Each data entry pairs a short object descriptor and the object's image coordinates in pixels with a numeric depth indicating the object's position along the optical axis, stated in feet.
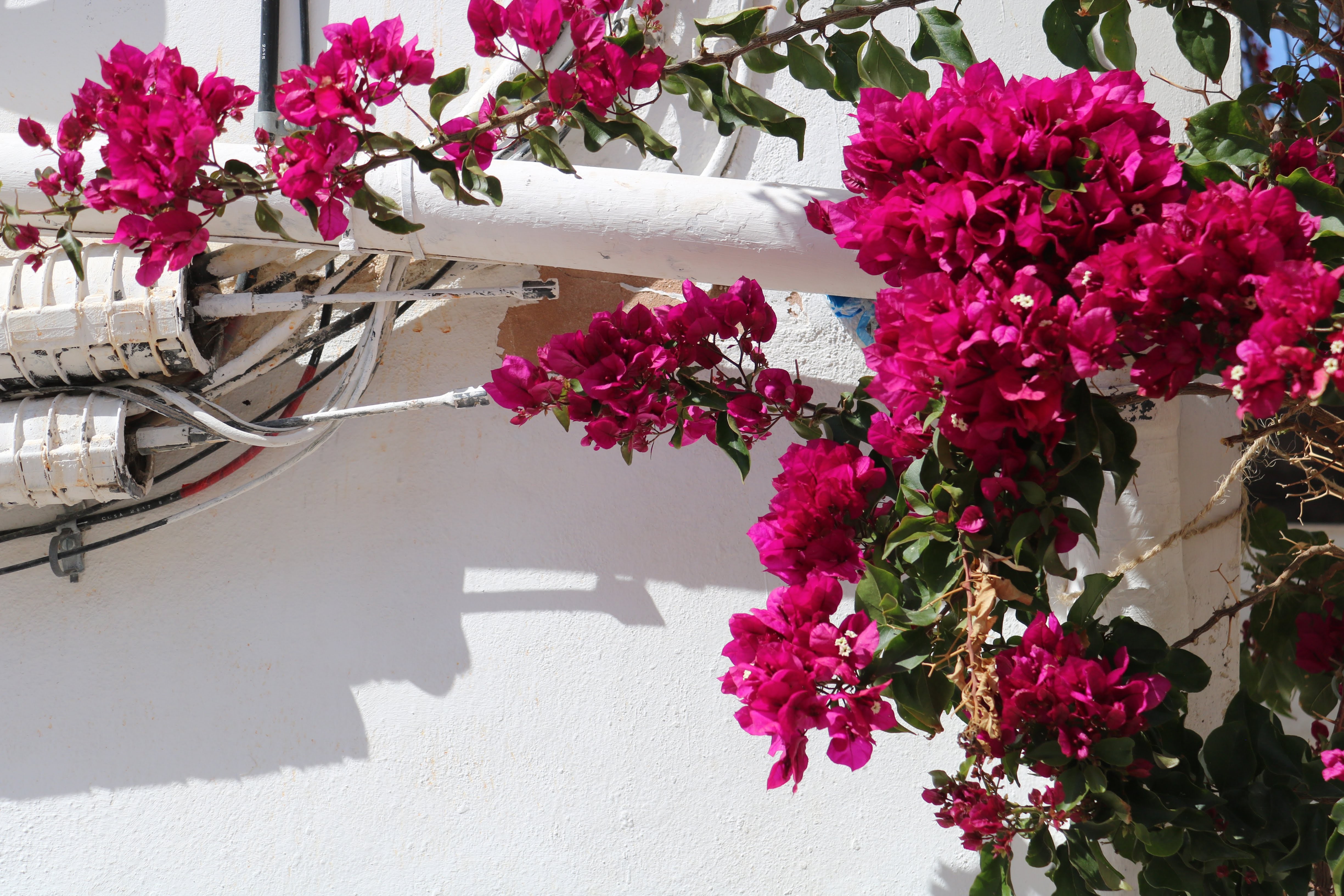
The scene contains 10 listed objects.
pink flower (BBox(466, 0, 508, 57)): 9.66
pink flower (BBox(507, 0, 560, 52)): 9.62
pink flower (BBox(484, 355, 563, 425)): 9.98
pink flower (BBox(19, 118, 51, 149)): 9.81
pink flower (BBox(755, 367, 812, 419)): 10.04
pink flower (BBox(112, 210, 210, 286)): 9.49
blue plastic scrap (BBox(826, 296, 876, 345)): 10.89
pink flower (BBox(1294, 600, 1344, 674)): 9.93
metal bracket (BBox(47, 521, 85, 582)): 10.94
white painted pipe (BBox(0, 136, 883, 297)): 10.43
